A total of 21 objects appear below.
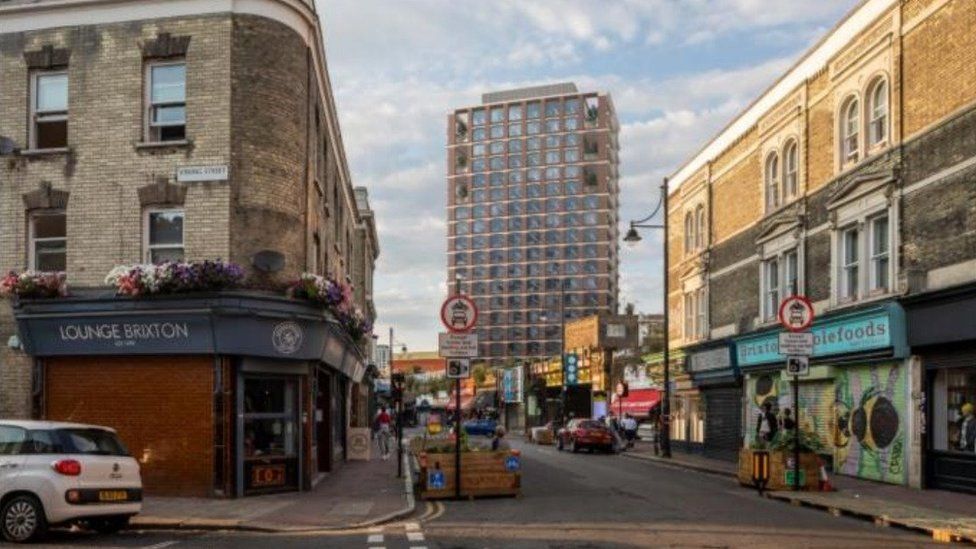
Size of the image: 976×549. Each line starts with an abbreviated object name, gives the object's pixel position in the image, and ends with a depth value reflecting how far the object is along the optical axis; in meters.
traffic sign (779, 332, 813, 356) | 21.33
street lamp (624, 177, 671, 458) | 38.00
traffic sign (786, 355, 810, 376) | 21.41
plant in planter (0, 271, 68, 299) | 20.88
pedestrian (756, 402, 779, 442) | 28.28
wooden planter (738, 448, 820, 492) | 22.28
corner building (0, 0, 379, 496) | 20.61
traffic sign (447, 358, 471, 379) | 20.55
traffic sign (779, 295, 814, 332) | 21.59
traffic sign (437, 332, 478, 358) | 20.44
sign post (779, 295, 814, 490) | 21.39
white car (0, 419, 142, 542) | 13.95
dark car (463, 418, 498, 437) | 58.38
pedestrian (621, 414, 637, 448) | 46.70
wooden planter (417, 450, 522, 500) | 20.86
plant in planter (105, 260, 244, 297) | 20.16
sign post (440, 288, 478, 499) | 20.33
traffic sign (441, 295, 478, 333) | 20.34
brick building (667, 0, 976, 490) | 22.00
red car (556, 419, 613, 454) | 42.94
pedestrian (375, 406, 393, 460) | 38.31
